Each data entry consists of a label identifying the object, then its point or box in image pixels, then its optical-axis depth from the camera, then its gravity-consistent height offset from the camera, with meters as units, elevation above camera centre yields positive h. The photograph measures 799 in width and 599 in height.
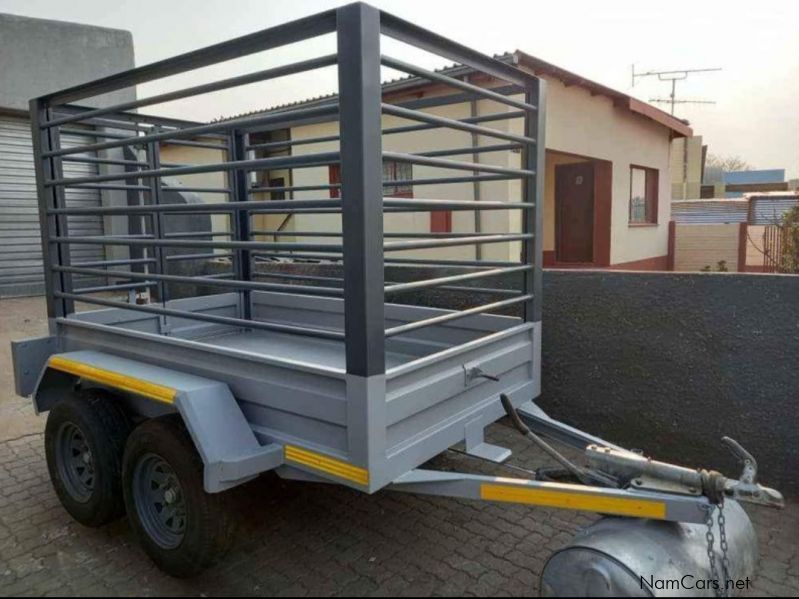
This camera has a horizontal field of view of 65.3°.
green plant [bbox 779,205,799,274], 7.10 -0.28
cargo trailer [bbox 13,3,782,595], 2.30 -0.72
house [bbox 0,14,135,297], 9.98 +1.94
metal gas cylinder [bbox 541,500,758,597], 2.20 -1.23
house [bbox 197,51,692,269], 8.95 +0.94
